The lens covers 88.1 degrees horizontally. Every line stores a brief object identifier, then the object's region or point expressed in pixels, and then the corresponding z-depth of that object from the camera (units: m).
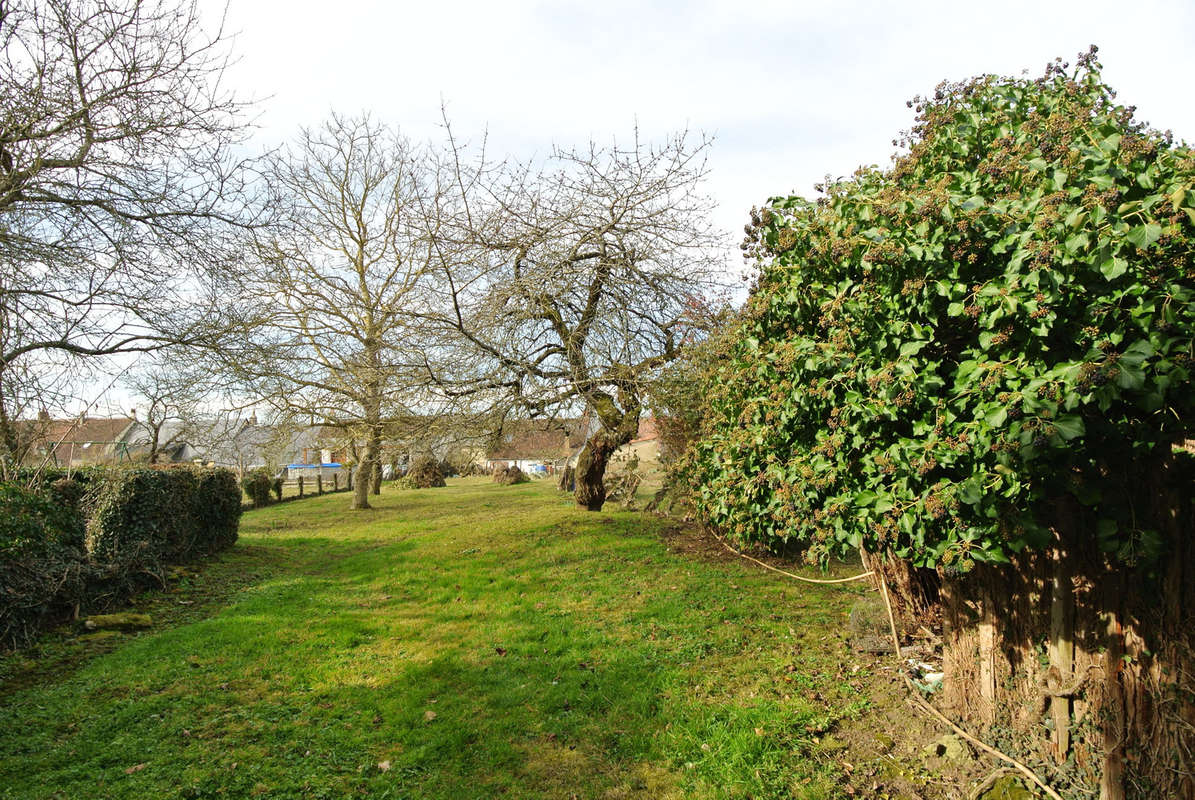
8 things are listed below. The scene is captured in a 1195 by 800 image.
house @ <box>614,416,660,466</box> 11.73
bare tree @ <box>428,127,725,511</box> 9.65
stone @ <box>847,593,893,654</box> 5.61
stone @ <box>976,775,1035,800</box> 3.37
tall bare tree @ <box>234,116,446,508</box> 10.27
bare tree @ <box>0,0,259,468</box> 6.07
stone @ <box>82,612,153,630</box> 7.12
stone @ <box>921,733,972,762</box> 3.80
